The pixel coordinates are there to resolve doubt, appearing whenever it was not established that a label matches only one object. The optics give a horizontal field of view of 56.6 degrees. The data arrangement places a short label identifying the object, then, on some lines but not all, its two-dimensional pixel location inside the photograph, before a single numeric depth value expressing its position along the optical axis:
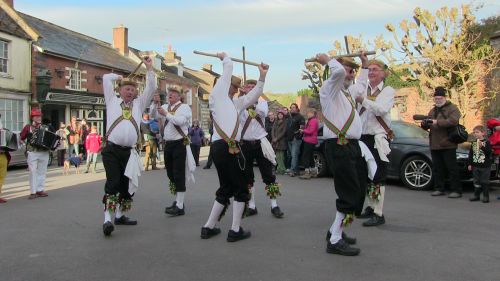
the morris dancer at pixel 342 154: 4.76
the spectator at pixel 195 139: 16.05
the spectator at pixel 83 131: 19.02
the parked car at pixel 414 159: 9.38
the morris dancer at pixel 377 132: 6.00
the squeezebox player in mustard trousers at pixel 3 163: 8.80
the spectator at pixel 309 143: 12.08
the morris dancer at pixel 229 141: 5.26
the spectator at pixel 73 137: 18.55
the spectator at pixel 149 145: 14.81
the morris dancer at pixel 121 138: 5.76
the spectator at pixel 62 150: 18.08
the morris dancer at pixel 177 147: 7.07
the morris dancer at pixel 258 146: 6.69
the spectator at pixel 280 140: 12.88
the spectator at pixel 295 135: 12.74
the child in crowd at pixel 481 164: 8.14
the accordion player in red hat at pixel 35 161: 9.20
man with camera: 8.40
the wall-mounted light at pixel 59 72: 25.13
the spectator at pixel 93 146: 14.91
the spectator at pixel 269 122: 14.11
